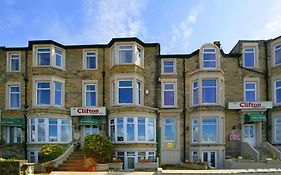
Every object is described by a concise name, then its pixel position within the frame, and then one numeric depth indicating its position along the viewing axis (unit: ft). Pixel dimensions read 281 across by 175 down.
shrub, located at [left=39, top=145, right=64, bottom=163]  51.85
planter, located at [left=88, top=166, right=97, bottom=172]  48.27
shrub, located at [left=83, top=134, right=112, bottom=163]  51.41
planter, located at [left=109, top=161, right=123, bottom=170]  50.82
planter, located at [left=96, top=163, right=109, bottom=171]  48.98
